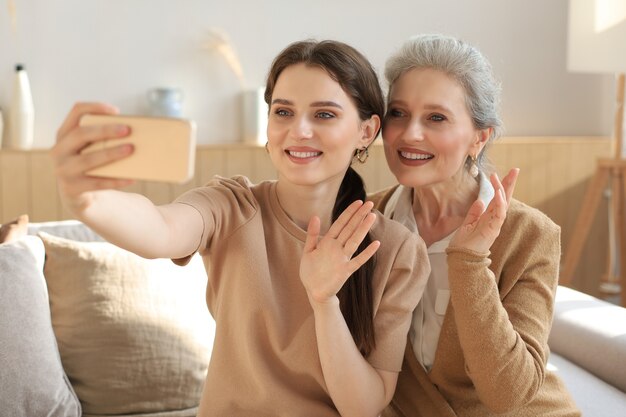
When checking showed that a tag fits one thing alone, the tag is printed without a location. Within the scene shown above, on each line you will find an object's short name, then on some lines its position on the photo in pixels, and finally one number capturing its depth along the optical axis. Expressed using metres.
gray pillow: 1.83
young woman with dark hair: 1.31
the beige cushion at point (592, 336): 2.12
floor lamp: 3.20
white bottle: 2.97
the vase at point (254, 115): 3.35
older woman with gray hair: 1.50
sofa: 1.88
